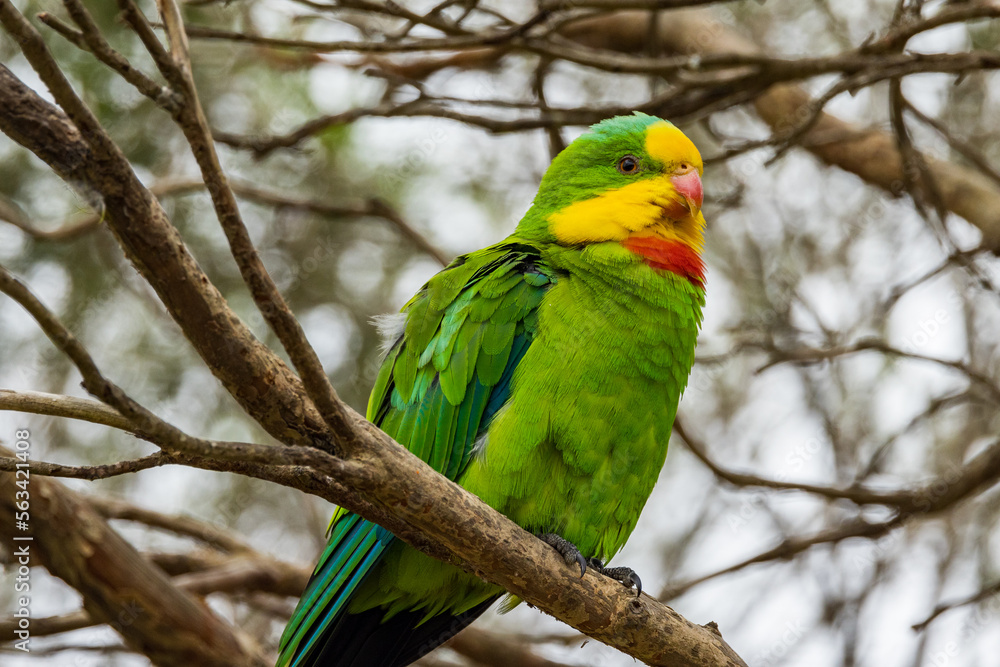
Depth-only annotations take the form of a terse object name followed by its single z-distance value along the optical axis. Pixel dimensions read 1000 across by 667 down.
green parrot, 5.92
